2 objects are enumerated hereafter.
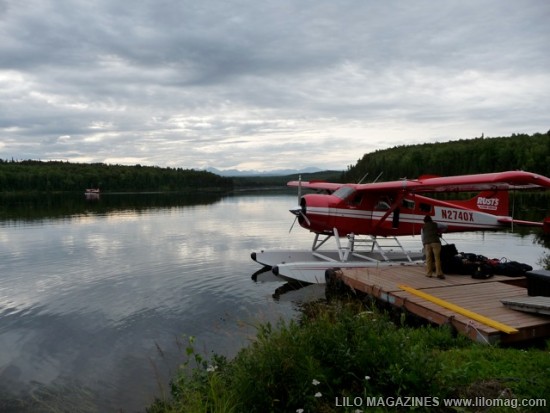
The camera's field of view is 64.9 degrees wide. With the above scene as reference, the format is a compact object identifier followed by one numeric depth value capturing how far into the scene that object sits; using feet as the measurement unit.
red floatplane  38.04
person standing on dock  28.63
